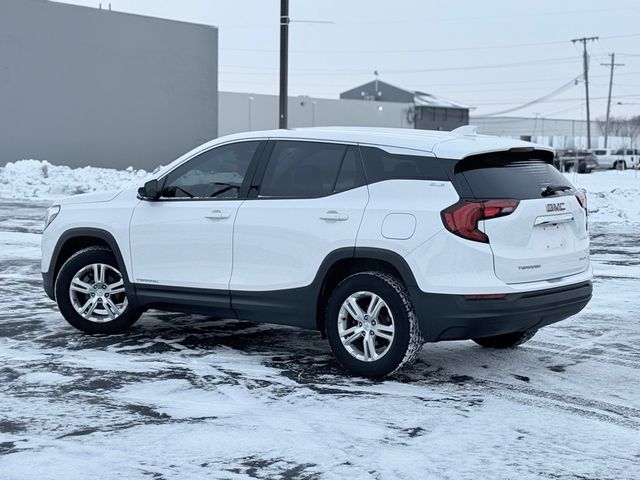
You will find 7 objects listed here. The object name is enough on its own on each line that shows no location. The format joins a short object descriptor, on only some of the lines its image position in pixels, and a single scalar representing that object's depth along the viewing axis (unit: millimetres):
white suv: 6848
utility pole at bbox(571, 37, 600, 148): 78500
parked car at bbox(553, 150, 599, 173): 58469
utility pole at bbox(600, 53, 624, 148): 89250
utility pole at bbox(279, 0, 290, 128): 19469
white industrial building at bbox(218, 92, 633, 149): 65125
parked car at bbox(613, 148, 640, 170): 61688
